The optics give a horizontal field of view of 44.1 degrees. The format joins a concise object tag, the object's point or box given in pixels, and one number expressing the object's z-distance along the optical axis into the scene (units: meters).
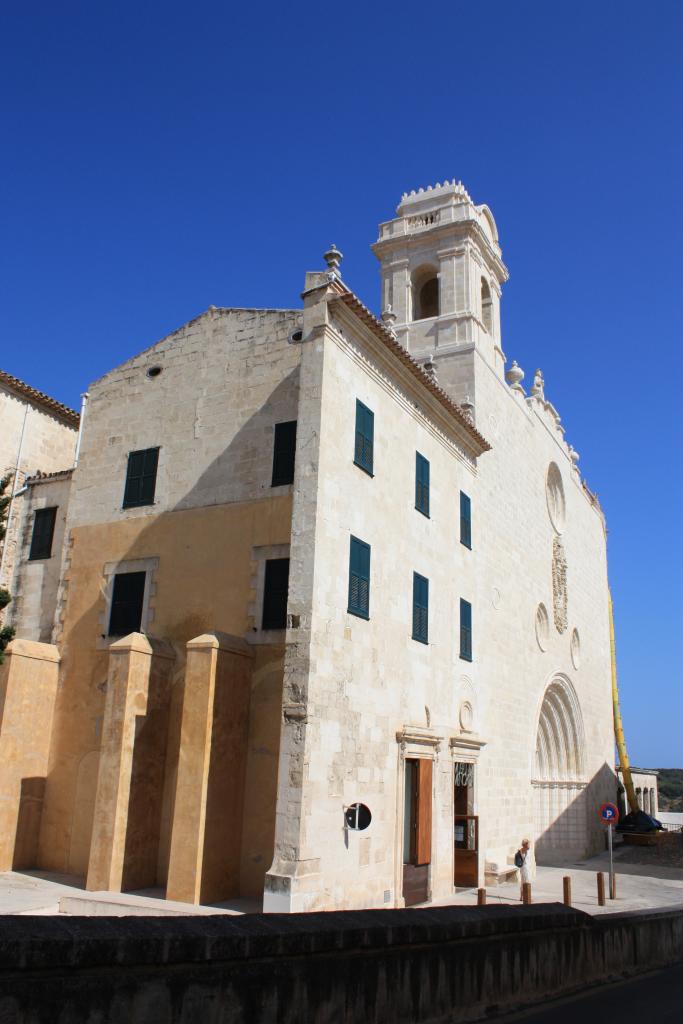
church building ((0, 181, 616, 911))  13.62
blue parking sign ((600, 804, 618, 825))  18.86
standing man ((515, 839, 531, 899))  19.10
